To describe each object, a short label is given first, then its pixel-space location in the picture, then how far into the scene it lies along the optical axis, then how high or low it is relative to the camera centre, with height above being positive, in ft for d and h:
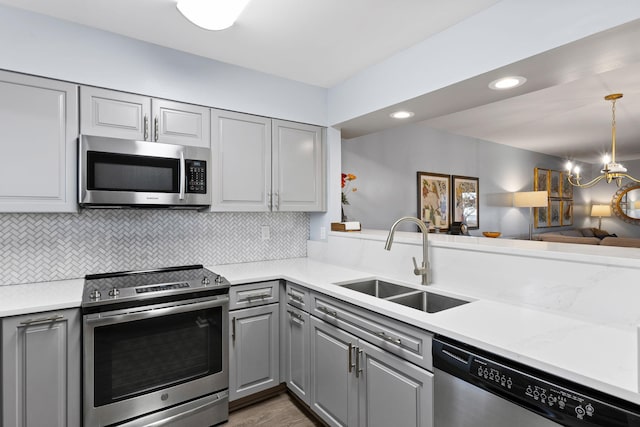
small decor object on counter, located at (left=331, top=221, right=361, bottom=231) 9.20 -0.34
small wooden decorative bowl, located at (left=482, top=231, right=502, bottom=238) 13.53 -0.86
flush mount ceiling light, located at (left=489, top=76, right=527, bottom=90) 5.92 +2.33
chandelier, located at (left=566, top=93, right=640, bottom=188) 10.84 +1.82
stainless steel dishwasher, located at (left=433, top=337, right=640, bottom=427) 3.02 -1.84
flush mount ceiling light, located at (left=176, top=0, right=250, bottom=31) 5.42 +3.29
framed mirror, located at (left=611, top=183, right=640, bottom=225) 23.84 +0.69
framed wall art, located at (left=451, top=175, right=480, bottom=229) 15.31 +0.60
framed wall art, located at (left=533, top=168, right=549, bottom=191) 20.83 +2.09
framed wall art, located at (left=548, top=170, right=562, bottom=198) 21.96 +1.97
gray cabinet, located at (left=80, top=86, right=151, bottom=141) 6.54 +1.99
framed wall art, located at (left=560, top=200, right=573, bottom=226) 22.82 +0.07
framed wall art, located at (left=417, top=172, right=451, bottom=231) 13.83 +0.60
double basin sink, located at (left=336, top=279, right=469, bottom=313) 6.12 -1.58
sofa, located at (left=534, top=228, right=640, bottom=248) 10.79 -0.94
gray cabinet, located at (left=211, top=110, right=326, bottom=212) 8.02 +1.26
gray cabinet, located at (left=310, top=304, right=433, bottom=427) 4.64 -2.67
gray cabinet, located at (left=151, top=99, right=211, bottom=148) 7.26 +1.99
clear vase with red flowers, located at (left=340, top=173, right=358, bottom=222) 10.13 +0.84
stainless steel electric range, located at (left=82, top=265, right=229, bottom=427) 5.74 -2.50
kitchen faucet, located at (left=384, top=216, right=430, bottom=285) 6.49 -0.92
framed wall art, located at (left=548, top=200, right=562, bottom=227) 21.76 +0.01
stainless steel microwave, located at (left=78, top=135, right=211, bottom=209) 6.40 +0.80
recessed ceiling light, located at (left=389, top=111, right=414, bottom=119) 8.00 +2.37
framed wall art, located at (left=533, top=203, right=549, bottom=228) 20.63 -0.24
